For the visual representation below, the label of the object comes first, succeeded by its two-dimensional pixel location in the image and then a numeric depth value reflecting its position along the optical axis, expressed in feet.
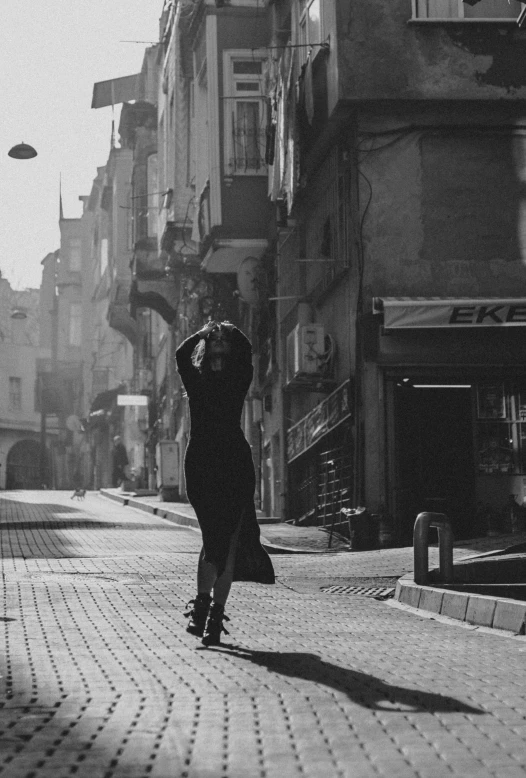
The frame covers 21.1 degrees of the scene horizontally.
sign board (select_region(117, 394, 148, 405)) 159.33
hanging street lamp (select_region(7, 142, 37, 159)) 149.23
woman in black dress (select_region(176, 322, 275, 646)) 25.55
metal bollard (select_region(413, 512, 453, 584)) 37.42
